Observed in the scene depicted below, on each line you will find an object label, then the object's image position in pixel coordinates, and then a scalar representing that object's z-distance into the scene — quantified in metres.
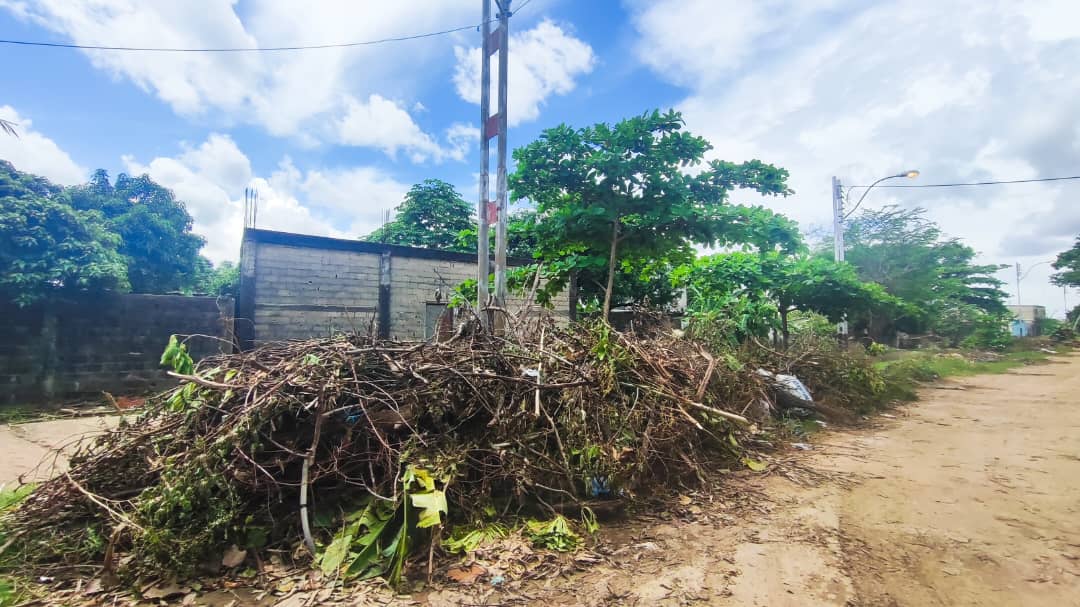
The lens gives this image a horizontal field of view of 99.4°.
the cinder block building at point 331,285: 8.52
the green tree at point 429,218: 21.55
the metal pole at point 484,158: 6.35
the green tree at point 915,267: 20.33
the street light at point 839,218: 14.45
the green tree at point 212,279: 16.68
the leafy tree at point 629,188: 6.45
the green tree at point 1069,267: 27.00
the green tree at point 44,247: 7.65
